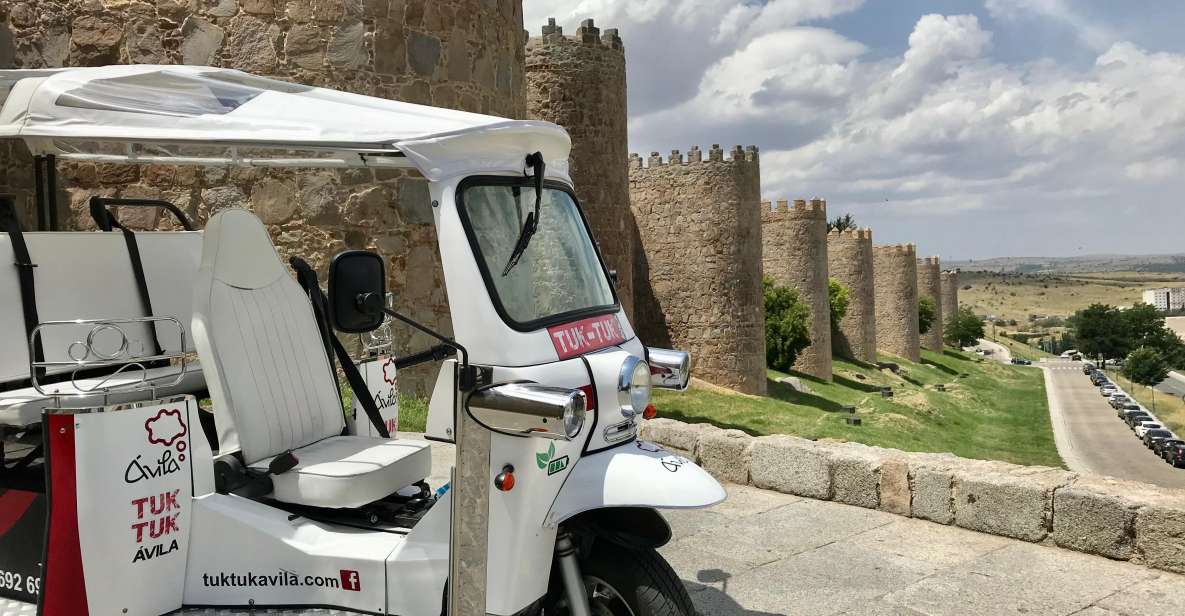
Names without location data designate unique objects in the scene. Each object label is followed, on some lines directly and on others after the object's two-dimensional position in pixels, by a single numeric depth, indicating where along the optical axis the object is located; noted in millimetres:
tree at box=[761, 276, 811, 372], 34594
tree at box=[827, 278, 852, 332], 42812
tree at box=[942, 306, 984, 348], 82375
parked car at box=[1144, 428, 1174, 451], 39781
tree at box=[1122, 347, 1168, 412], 81438
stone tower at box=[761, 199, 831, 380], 36312
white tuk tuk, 2895
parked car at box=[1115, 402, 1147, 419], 51725
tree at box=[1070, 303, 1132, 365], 94812
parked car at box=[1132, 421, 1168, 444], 43941
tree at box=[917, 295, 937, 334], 61250
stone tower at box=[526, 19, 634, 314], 21250
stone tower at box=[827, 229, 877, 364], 44188
